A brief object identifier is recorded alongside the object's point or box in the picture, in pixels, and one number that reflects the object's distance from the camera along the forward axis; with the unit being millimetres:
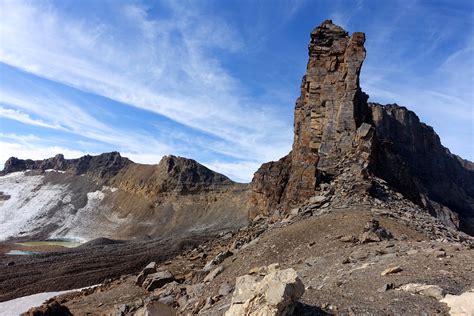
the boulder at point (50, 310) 12878
